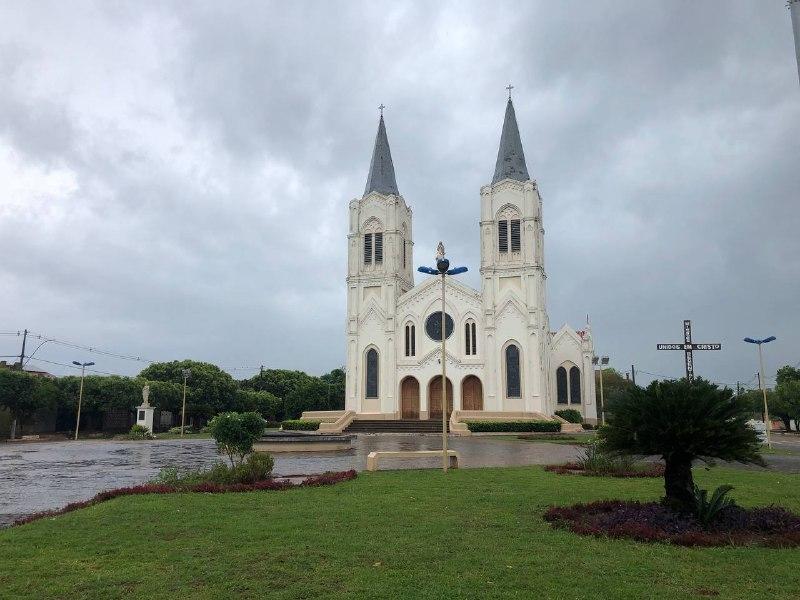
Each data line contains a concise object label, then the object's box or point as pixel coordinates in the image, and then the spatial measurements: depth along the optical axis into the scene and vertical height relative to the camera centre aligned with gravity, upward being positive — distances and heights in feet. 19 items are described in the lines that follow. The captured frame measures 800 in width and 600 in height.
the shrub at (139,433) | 131.04 -2.91
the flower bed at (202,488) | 37.32 -4.30
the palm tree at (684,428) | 29.60 -0.37
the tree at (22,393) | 137.08 +5.56
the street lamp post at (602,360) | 137.02 +12.90
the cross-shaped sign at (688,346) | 168.25 +19.43
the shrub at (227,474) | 43.34 -3.80
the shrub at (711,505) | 27.78 -3.73
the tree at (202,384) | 186.39 +10.42
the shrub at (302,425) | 148.25 -1.28
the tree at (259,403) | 198.18 +5.28
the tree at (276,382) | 235.20 +13.67
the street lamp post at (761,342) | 96.02 +11.95
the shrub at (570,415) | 159.43 +1.27
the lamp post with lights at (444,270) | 52.43 +14.16
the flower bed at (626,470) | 48.42 -3.90
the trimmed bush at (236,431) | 48.88 -0.89
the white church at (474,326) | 156.15 +23.70
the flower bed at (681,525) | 25.12 -4.41
